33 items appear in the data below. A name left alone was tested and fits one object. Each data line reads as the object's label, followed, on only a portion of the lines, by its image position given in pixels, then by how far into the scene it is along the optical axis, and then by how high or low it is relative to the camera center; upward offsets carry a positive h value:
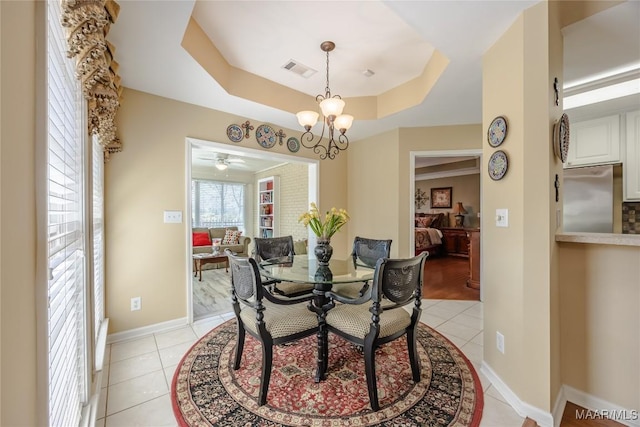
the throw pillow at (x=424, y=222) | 7.66 -0.29
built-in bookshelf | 6.56 +0.16
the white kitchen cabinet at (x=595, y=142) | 2.80 +0.78
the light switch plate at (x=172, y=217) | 2.75 -0.04
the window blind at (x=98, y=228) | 2.10 -0.13
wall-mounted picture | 7.80 +0.45
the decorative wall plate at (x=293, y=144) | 3.76 +0.99
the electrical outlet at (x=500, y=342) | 1.82 -0.91
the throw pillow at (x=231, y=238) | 6.38 -0.62
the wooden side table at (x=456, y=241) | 6.96 -0.79
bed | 6.45 -0.53
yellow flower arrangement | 2.22 -0.08
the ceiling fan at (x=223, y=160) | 5.85 +1.23
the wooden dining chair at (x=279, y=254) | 2.51 -0.47
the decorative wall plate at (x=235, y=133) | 3.17 +0.98
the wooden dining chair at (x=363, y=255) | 2.32 -0.48
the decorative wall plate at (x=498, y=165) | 1.78 +0.33
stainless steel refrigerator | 2.88 +0.14
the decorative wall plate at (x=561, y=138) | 1.60 +0.46
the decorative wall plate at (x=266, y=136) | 3.44 +1.02
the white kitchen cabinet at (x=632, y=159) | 2.67 +0.54
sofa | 5.92 -0.68
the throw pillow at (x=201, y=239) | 6.04 -0.62
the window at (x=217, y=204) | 7.37 +0.26
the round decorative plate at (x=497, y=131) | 1.78 +0.57
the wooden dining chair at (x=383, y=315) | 1.60 -0.71
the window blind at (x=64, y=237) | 0.92 -0.10
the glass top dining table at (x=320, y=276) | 1.87 -0.50
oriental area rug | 1.55 -1.21
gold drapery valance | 0.92 +0.65
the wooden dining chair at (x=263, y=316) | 1.66 -0.72
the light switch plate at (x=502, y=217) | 1.77 -0.04
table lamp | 7.38 -0.08
